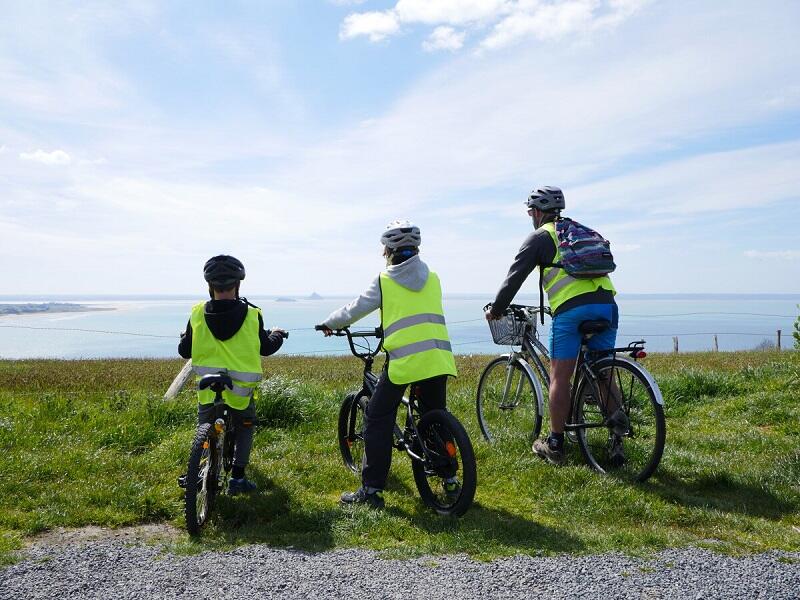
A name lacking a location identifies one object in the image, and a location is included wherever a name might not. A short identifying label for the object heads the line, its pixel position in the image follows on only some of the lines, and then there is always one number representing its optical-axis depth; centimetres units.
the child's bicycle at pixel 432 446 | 491
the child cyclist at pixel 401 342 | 522
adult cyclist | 607
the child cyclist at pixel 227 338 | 545
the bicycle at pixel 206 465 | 465
